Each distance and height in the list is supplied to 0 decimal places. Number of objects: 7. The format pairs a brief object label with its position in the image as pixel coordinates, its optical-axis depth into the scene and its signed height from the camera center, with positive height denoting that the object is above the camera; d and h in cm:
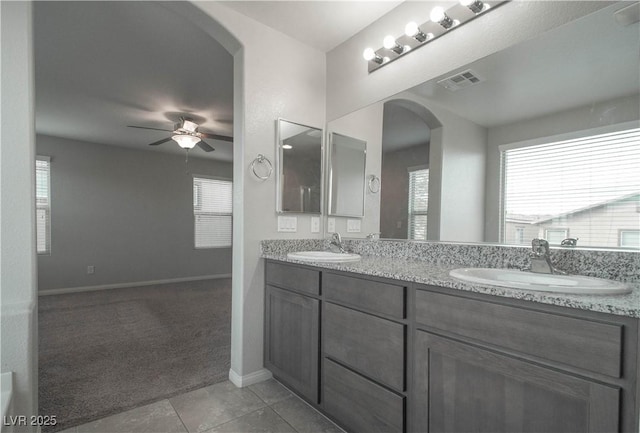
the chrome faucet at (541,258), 128 -18
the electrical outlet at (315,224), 242 -10
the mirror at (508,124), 123 +44
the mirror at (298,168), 223 +32
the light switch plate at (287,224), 224 -9
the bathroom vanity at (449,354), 81 -48
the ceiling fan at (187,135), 372 +90
